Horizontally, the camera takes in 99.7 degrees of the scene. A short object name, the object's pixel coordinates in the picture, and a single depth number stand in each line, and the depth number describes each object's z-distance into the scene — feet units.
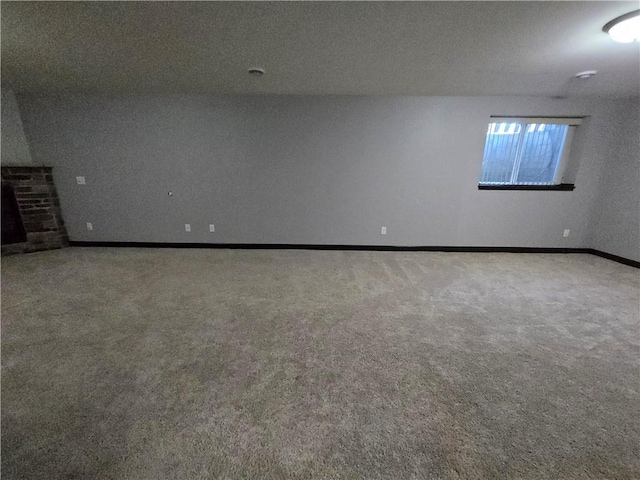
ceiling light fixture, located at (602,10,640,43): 5.22
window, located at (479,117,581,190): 12.34
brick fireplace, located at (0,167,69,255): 12.07
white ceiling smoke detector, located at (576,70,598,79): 8.38
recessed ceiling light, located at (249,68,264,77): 8.48
